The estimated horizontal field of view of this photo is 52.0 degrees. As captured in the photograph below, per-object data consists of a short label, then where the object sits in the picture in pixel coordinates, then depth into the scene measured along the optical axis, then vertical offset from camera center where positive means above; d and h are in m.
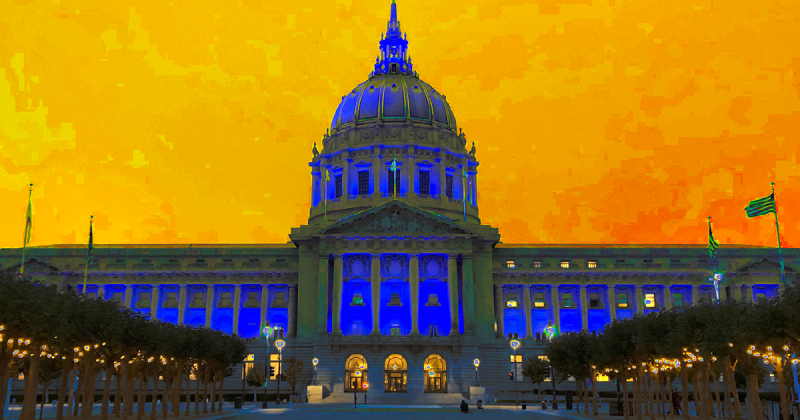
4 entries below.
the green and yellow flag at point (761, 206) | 64.96 +13.99
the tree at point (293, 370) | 102.06 +2.38
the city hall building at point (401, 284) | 108.69 +14.83
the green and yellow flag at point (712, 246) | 81.66 +13.70
